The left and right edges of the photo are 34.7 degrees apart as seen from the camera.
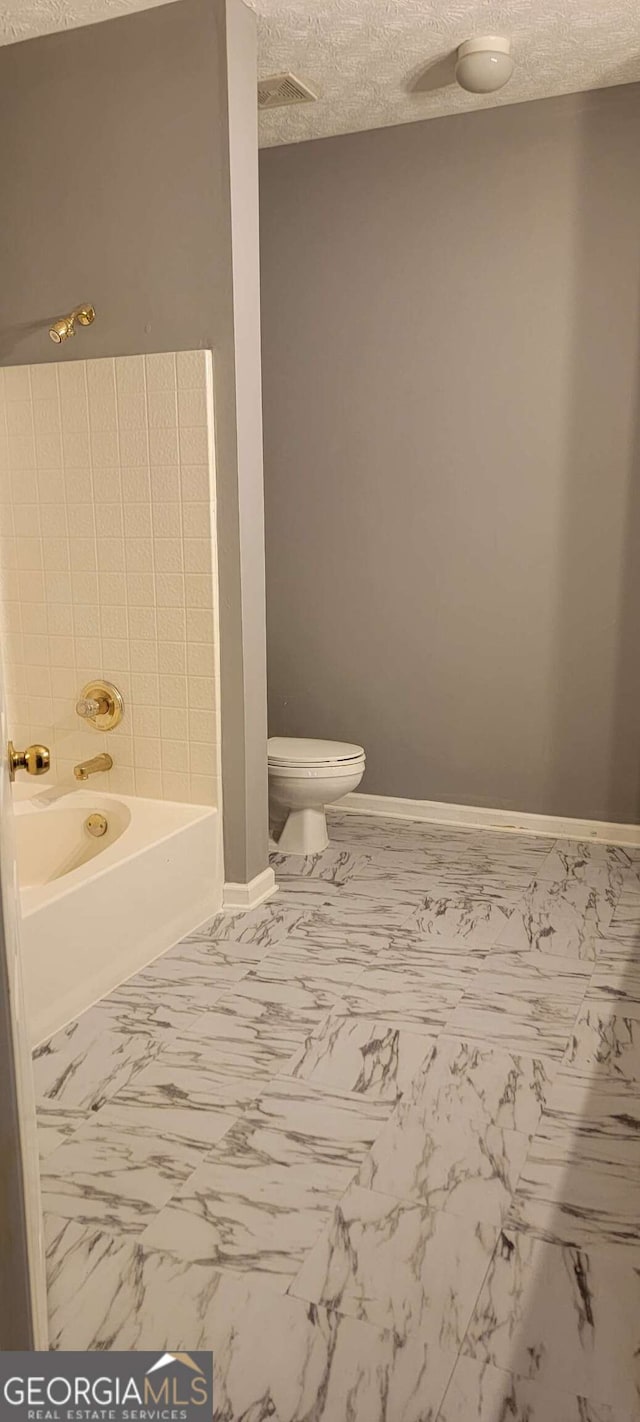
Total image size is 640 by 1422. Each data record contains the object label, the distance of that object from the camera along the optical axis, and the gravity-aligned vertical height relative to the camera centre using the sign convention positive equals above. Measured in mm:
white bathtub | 2232 -917
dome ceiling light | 2830 +1227
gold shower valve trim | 2945 -541
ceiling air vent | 3053 +1265
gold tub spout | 2933 -716
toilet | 3281 -849
